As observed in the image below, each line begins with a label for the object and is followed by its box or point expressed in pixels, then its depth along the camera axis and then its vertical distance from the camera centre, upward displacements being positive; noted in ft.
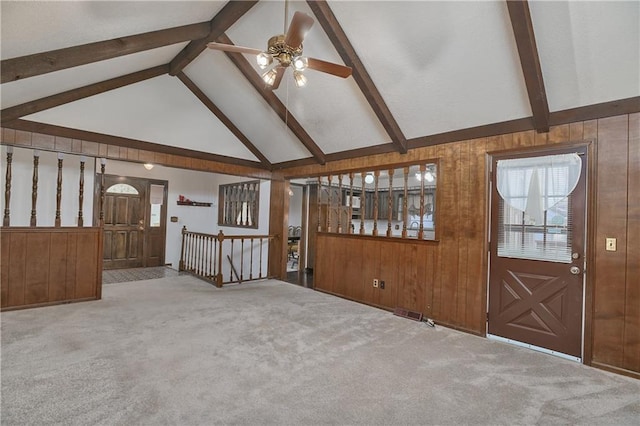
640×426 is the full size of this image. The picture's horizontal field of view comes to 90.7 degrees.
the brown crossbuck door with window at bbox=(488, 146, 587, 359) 10.28 -0.89
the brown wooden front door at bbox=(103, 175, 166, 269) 23.13 -0.95
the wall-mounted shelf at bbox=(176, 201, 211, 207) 25.98 +0.83
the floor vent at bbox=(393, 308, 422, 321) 13.64 -4.15
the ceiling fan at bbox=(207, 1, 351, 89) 7.43 +4.27
